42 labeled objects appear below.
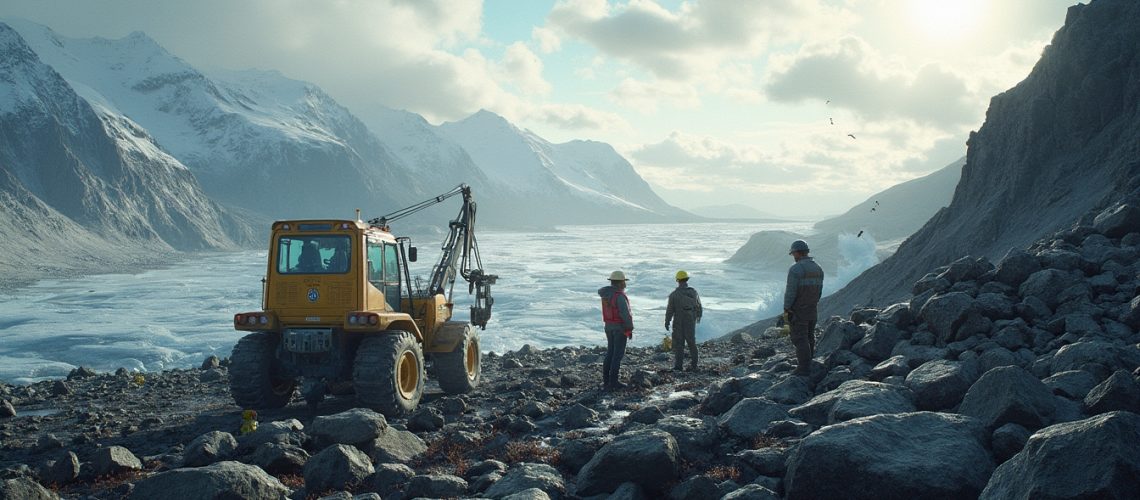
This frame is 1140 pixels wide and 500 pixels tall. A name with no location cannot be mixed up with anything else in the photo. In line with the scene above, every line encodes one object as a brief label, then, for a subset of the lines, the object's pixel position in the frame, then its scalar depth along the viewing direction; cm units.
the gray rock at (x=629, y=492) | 571
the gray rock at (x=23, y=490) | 571
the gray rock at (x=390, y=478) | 658
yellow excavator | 1047
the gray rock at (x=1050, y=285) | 966
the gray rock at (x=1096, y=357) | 688
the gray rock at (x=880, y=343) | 1016
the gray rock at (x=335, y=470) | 669
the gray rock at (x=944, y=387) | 675
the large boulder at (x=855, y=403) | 659
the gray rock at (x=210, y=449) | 755
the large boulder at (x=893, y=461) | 475
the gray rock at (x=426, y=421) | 965
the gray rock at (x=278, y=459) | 731
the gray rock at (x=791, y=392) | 879
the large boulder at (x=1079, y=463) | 392
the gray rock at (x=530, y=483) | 615
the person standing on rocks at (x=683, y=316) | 1391
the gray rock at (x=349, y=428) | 785
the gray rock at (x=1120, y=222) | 1139
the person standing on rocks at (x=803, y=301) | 1018
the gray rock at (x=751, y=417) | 745
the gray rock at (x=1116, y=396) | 552
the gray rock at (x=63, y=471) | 739
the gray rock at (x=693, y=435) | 689
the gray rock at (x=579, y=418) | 960
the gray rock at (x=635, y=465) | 602
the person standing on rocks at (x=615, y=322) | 1220
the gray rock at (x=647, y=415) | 911
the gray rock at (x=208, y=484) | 579
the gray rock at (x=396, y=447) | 778
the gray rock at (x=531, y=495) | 562
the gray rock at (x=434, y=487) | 628
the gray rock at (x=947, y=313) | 941
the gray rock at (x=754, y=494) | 507
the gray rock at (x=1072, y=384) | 622
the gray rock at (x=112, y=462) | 761
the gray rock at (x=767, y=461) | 598
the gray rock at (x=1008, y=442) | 516
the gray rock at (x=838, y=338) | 1112
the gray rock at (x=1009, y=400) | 548
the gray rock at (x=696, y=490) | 557
